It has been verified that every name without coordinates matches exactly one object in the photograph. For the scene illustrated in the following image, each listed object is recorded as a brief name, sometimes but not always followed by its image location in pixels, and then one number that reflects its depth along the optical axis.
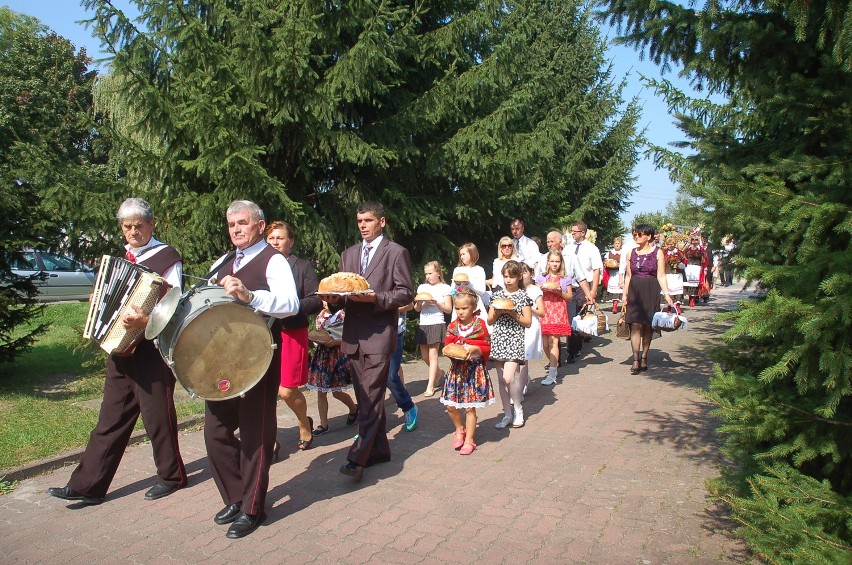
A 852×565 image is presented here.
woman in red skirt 5.77
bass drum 4.01
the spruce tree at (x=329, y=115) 8.35
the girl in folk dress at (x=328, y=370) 6.56
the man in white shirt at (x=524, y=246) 10.85
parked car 21.08
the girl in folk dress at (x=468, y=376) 6.05
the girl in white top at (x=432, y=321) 8.02
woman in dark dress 9.30
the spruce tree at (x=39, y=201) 7.85
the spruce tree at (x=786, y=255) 3.09
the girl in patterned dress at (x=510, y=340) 6.81
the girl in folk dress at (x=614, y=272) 16.59
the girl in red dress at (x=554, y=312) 8.98
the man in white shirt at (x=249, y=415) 4.31
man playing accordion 4.81
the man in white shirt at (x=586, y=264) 10.50
